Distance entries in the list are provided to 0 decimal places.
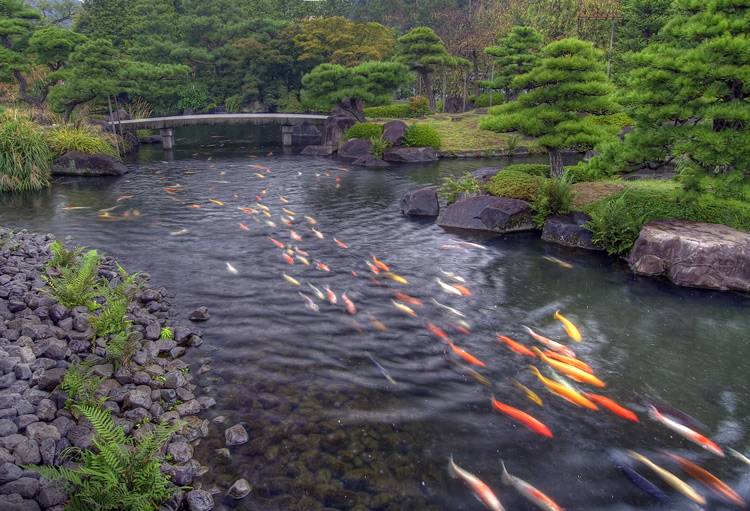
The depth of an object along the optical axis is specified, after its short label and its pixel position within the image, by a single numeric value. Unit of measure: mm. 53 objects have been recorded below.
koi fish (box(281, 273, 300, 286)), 10703
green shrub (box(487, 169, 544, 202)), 15126
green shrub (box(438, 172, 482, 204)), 16625
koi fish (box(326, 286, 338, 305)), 9844
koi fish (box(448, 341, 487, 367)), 7758
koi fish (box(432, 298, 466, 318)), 9406
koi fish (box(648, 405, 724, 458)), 6004
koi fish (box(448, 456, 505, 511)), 5156
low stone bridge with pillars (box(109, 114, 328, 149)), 32250
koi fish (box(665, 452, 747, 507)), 5273
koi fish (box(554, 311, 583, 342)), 8647
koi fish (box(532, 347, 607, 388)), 7277
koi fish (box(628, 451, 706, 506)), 5242
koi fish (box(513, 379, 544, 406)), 6824
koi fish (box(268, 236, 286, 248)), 13124
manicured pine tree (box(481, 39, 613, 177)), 15438
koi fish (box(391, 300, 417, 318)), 9344
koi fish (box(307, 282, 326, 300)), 10044
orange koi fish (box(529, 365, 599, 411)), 6777
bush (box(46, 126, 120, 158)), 22875
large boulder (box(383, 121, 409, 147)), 27875
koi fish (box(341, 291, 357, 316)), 9394
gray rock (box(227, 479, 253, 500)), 5164
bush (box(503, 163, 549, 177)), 18031
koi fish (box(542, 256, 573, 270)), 12086
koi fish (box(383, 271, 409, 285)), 10880
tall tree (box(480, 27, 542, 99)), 28156
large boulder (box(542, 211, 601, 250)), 13278
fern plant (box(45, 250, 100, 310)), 8250
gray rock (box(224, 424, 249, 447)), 5910
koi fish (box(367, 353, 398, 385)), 7266
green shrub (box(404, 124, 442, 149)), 28000
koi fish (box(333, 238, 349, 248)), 13260
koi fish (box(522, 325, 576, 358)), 8014
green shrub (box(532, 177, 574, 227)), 14141
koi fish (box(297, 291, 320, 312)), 9547
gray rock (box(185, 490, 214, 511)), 4969
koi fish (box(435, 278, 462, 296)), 10397
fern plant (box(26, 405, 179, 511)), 4484
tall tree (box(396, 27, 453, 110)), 36562
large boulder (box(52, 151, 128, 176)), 22641
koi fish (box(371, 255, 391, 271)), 11664
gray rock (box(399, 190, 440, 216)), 16344
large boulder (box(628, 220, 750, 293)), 10555
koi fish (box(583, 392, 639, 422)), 6547
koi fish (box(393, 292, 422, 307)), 9820
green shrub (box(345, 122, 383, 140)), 29094
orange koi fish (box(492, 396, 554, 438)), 6227
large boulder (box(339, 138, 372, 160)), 27875
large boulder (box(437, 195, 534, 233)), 14578
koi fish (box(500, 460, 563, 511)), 5125
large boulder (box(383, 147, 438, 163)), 26939
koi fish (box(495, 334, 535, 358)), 8016
